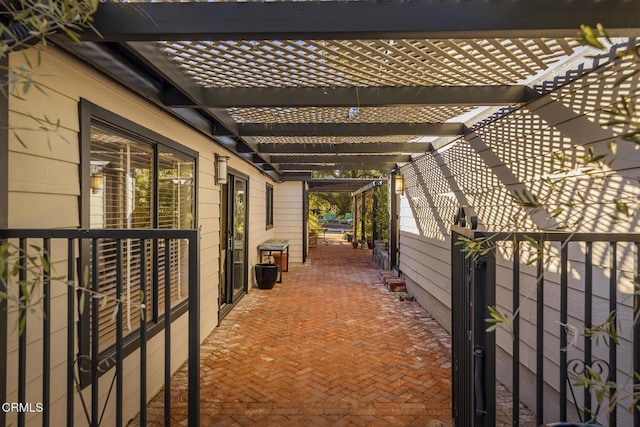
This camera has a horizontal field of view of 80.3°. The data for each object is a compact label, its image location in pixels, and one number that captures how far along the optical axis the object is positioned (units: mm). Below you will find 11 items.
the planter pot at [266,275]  7016
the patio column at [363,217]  13820
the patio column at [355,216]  15359
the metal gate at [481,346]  1686
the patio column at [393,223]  8445
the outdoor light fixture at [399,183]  7338
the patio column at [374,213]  11109
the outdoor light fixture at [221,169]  4809
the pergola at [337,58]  1714
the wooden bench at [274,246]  7762
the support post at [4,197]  1646
